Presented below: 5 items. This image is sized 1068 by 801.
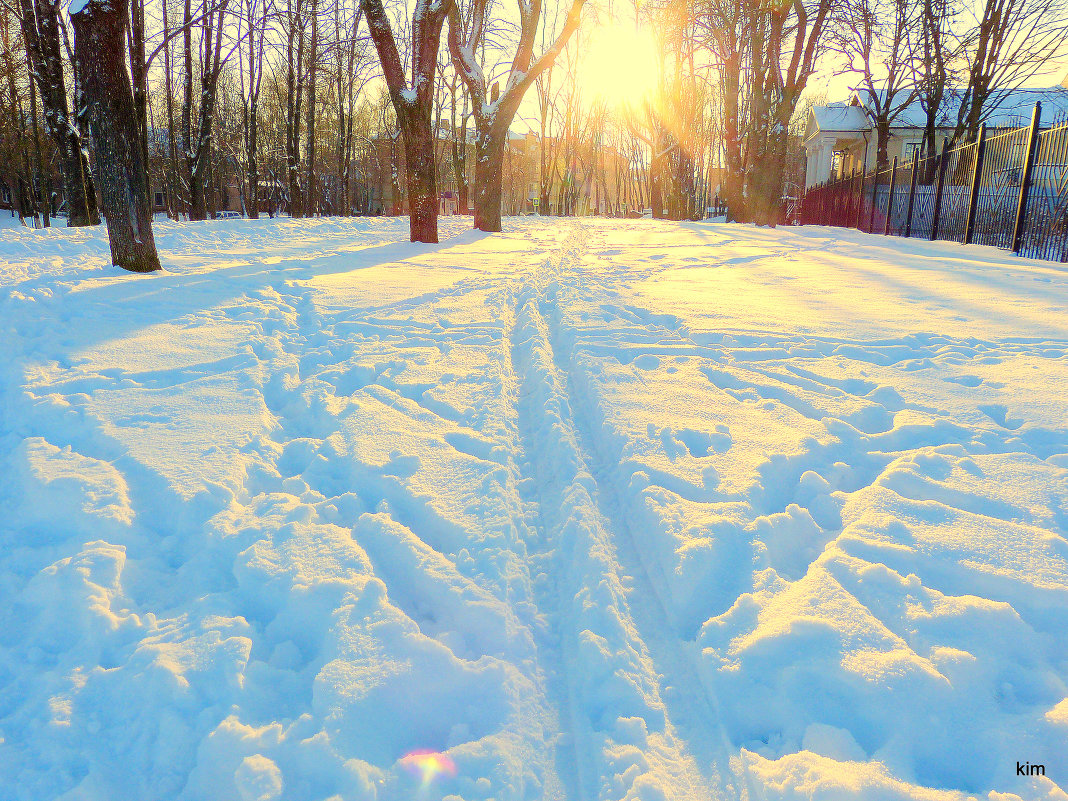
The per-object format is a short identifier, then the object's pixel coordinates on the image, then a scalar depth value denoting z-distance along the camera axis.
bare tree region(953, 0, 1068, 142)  21.95
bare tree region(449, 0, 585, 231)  13.25
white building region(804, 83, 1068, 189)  30.36
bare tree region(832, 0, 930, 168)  21.52
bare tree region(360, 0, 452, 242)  10.54
